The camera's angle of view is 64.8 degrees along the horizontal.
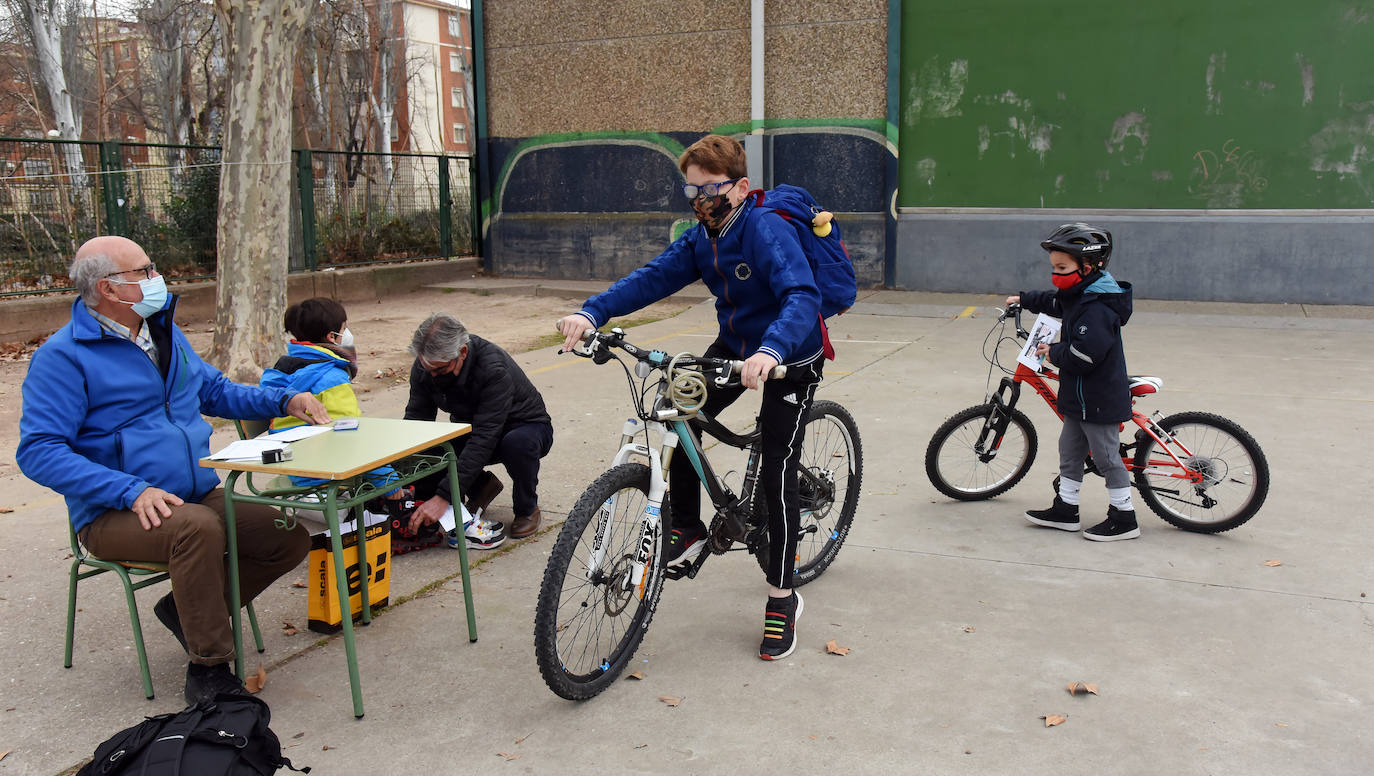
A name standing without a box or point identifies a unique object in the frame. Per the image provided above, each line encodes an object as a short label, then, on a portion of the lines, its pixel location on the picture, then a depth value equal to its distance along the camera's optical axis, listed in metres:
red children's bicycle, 4.87
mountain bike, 3.21
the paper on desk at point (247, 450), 3.38
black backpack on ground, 2.38
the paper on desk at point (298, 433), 3.69
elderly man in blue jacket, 3.24
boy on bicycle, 3.49
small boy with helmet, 4.68
